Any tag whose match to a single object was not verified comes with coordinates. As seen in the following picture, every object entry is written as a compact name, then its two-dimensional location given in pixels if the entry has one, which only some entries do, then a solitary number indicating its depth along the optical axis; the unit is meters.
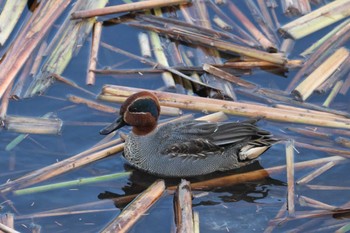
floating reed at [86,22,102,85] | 18.58
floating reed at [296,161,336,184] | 16.28
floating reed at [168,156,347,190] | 16.47
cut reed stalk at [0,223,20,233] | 13.82
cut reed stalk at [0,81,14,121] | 17.47
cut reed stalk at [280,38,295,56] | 19.81
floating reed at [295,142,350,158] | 16.94
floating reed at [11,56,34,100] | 18.05
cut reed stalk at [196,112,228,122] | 17.53
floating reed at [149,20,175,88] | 18.52
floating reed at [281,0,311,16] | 20.86
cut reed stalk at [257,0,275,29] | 20.61
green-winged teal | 16.72
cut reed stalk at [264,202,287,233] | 15.16
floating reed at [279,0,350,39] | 20.08
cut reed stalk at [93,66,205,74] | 18.87
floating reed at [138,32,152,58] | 19.37
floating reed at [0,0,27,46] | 19.31
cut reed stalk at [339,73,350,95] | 18.64
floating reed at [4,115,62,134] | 17.29
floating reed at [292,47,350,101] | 18.41
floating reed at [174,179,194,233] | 14.53
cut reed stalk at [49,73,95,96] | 18.59
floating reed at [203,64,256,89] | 18.84
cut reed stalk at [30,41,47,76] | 18.61
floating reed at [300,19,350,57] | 19.72
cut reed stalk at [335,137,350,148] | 17.17
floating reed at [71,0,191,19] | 19.85
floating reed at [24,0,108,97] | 18.47
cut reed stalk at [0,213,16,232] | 14.61
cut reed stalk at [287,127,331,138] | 17.41
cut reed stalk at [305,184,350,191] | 16.17
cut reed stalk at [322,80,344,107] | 18.28
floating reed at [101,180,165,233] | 14.58
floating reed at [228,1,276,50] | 19.69
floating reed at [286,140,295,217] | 15.56
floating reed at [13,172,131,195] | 15.75
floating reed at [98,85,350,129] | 17.53
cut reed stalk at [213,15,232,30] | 20.42
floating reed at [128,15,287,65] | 19.25
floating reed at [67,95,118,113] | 17.98
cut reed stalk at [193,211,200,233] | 14.72
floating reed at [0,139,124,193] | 15.90
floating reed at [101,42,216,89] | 18.57
